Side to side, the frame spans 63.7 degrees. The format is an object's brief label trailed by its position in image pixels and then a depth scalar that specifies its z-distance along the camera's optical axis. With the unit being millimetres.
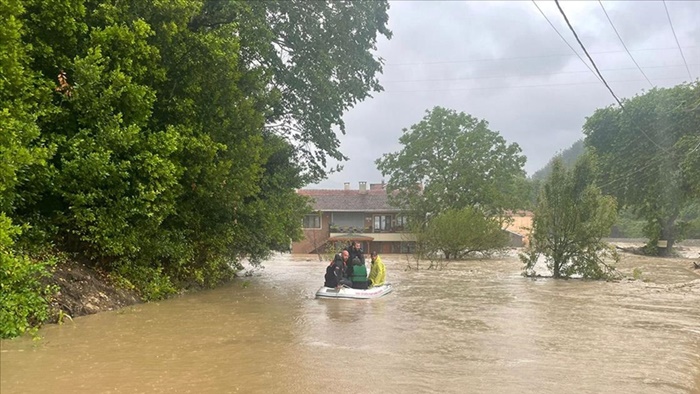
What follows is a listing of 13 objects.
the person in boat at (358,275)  16922
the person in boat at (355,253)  17312
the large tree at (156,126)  11328
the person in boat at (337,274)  16797
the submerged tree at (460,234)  39031
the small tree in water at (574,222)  22923
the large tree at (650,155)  39750
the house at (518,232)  65375
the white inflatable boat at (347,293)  16094
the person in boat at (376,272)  17820
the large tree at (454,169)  47031
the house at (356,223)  52625
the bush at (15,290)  8539
